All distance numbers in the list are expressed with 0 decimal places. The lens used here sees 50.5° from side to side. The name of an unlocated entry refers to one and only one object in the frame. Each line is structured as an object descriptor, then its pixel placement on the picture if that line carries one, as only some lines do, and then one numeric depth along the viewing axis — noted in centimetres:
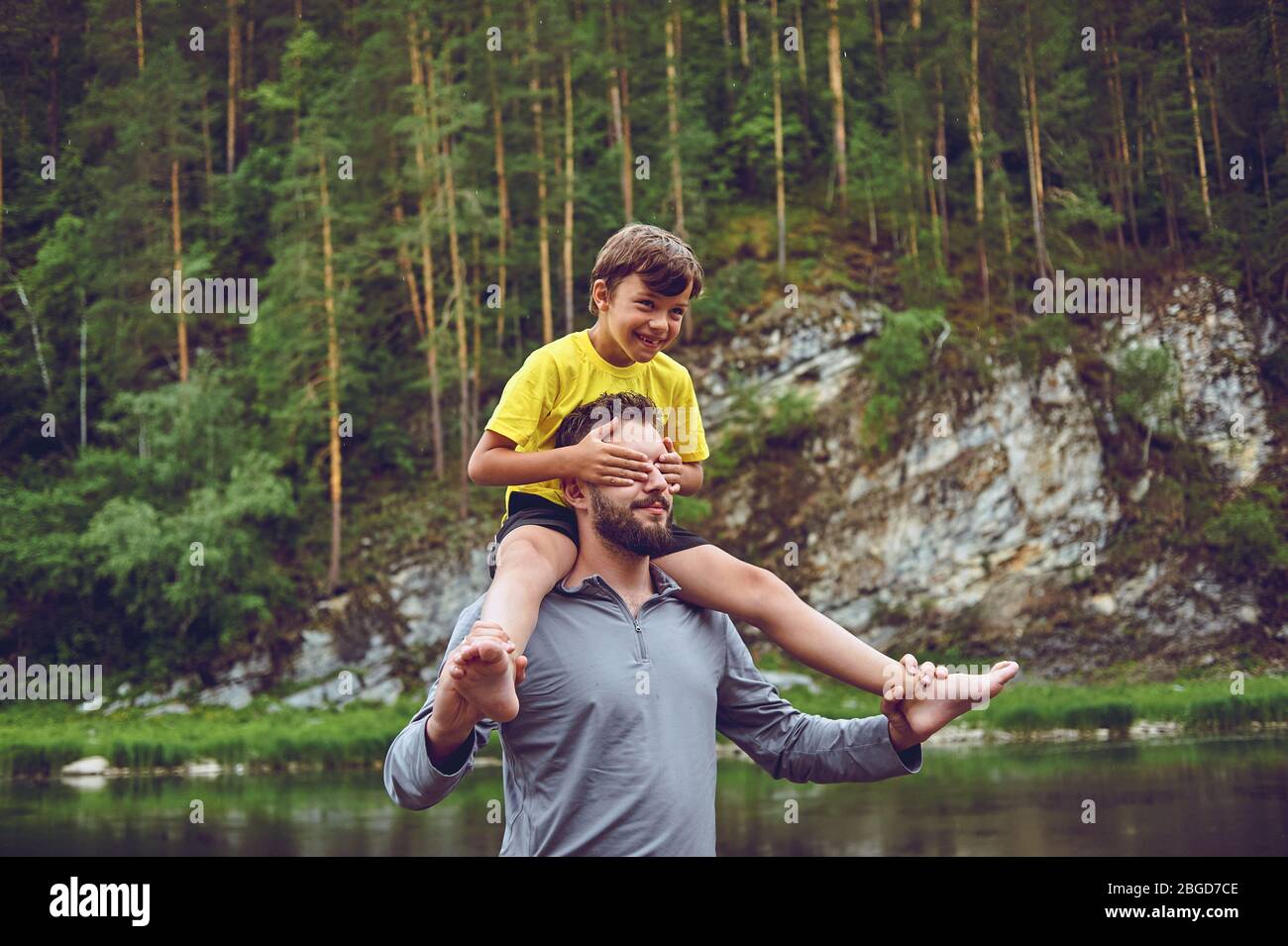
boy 280
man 255
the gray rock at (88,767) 2177
